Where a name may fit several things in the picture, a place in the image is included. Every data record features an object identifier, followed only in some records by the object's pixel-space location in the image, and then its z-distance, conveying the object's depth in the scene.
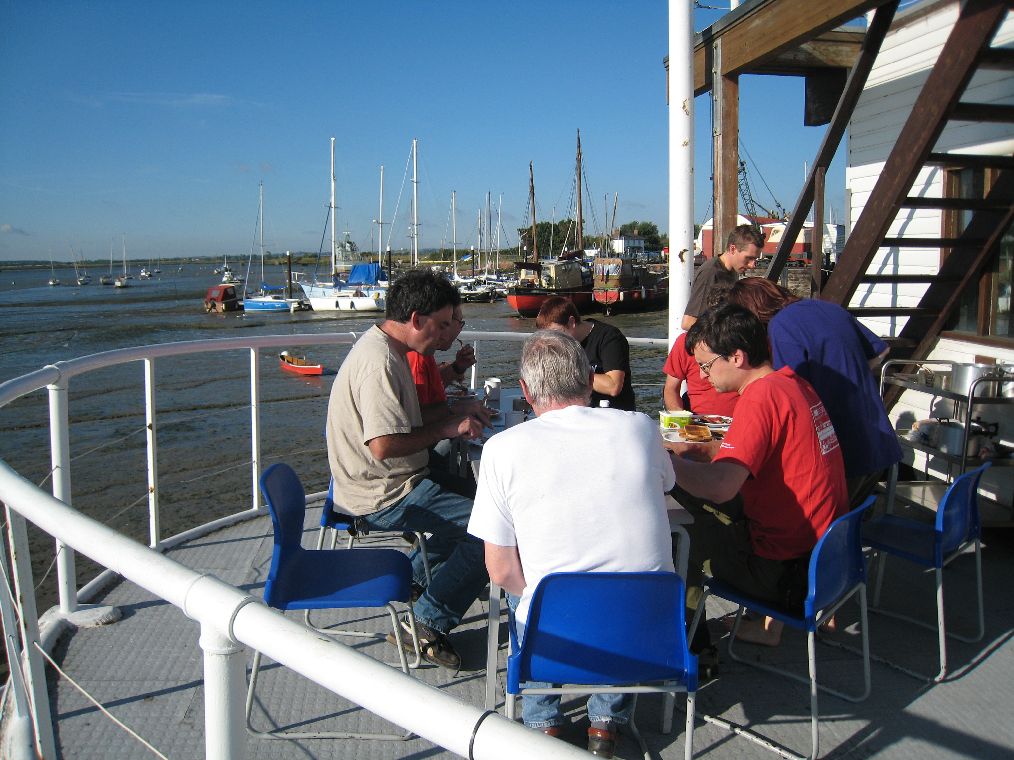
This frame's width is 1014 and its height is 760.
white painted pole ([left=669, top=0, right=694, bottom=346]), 4.61
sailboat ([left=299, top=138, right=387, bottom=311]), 48.44
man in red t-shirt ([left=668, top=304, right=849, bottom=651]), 2.48
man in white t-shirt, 1.99
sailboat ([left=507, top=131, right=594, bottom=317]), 40.40
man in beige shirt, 2.91
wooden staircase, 3.73
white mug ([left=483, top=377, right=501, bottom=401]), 4.17
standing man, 4.76
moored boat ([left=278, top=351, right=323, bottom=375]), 22.88
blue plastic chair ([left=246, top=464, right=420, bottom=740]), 2.46
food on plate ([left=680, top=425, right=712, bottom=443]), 3.22
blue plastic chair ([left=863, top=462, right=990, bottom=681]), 2.75
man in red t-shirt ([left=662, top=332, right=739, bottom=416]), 4.16
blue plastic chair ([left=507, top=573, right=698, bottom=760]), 1.89
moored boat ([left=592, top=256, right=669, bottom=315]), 42.56
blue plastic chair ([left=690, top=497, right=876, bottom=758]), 2.30
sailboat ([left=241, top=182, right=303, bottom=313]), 50.38
